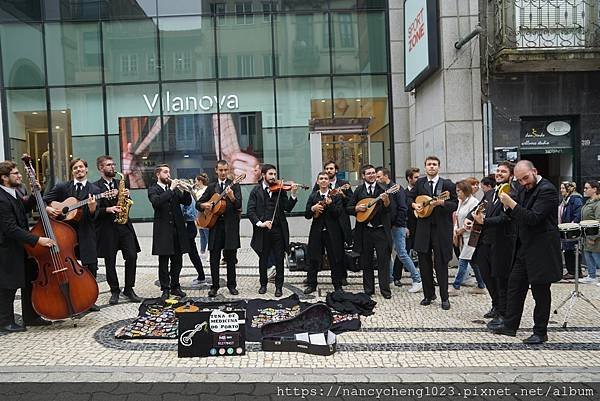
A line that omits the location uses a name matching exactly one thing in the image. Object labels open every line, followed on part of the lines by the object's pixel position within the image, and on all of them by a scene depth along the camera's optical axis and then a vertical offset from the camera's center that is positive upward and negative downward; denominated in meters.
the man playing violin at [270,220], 7.89 -0.51
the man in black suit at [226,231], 7.81 -0.64
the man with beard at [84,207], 6.78 -0.19
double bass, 6.03 -0.93
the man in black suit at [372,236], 7.66 -0.76
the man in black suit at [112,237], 7.31 -0.65
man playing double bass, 5.98 -0.61
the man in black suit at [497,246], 6.06 -0.77
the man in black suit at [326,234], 7.89 -0.73
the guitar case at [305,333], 5.31 -1.50
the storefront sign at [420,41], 11.20 +3.07
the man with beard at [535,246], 5.34 -0.69
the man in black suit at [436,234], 7.04 -0.69
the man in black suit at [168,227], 7.56 -0.55
